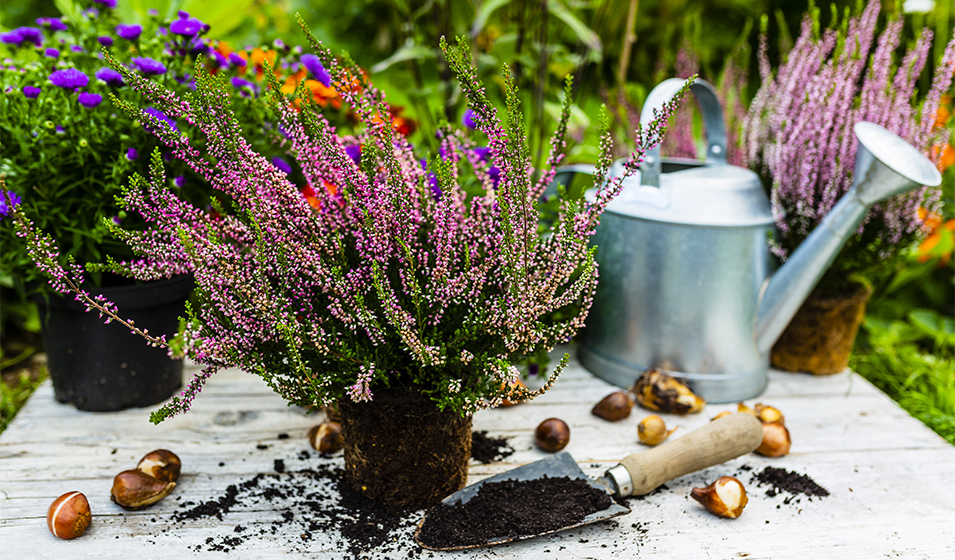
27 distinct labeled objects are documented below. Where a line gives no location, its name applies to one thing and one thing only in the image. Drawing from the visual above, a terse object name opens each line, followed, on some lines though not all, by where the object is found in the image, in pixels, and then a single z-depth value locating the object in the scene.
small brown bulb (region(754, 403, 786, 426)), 1.29
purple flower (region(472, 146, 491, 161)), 1.29
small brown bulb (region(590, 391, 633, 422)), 1.34
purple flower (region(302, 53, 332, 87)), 1.23
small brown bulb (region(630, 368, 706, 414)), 1.35
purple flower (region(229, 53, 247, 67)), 1.22
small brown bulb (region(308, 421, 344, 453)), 1.20
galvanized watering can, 1.33
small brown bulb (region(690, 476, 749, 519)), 1.03
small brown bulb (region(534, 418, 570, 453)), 1.23
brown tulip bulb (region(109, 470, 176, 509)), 1.01
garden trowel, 1.06
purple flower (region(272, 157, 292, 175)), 1.22
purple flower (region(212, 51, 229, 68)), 1.24
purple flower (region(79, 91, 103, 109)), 1.07
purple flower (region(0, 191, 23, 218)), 1.04
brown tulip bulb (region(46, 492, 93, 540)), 0.95
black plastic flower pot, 1.25
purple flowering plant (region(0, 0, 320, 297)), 1.12
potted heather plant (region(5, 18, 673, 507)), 0.84
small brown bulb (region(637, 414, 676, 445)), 1.25
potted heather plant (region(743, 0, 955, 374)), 1.39
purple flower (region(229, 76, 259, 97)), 1.22
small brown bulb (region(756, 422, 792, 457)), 1.22
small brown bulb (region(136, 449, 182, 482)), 1.07
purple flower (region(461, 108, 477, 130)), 1.38
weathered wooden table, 0.97
